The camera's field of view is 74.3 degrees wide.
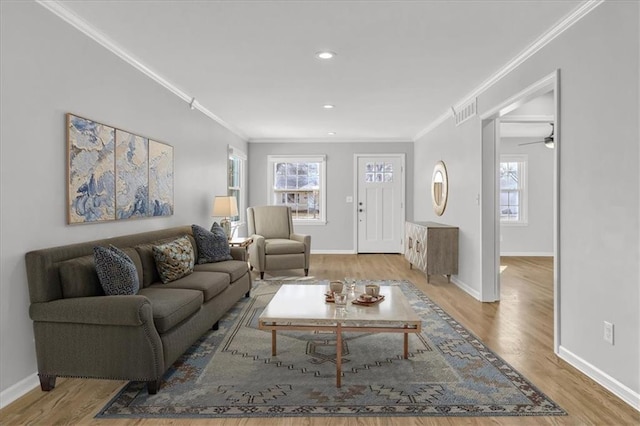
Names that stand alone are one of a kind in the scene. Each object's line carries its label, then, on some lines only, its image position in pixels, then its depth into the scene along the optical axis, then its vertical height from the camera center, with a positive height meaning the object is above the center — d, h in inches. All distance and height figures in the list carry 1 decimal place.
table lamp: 218.4 +0.5
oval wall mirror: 238.1 +12.7
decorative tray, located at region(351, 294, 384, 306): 115.9 -25.6
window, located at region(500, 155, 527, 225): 331.0 +14.9
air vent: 191.5 +46.7
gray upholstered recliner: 235.1 -19.0
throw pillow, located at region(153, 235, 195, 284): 135.5 -16.8
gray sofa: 94.4 -26.9
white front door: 334.0 +5.4
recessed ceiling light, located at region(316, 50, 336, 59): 140.4 +52.0
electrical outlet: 97.6 -28.8
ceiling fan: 252.0 +40.6
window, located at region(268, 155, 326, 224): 335.9 +18.4
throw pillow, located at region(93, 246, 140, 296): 102.5 -15.7
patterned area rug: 89.0 -41.9
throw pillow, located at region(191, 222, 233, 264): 171.0 -15.3
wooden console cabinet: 218.1 -21.4
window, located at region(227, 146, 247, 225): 281.6 +22.4
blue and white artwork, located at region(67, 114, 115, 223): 113.5 +11.0
